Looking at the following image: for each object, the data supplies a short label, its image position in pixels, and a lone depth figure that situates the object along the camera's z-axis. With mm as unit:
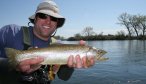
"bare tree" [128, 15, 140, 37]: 41267
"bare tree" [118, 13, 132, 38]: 41402
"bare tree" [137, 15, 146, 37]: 40618
